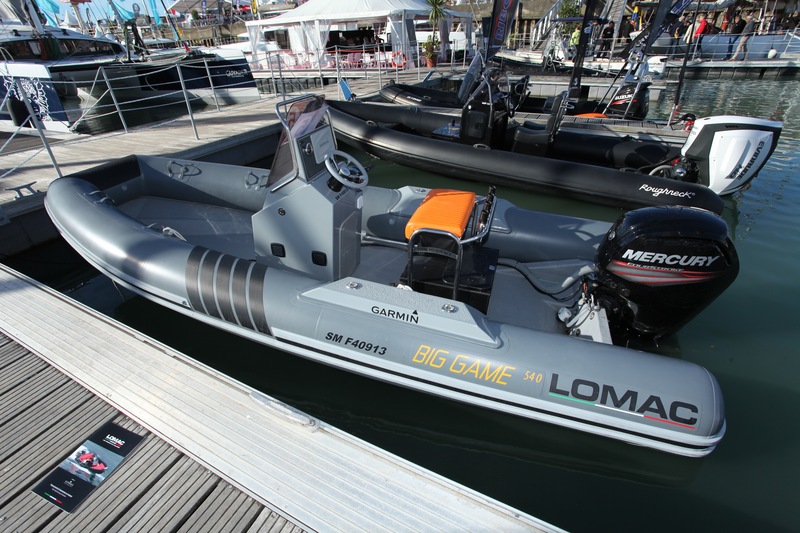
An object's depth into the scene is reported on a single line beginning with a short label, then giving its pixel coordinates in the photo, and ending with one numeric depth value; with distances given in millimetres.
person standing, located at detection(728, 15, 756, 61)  17234
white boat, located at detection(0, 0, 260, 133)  11612
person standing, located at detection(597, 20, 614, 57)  17203
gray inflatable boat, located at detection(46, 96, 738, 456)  2014
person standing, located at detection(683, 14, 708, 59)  17786
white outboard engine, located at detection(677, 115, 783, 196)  4223
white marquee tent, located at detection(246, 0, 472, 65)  14258
